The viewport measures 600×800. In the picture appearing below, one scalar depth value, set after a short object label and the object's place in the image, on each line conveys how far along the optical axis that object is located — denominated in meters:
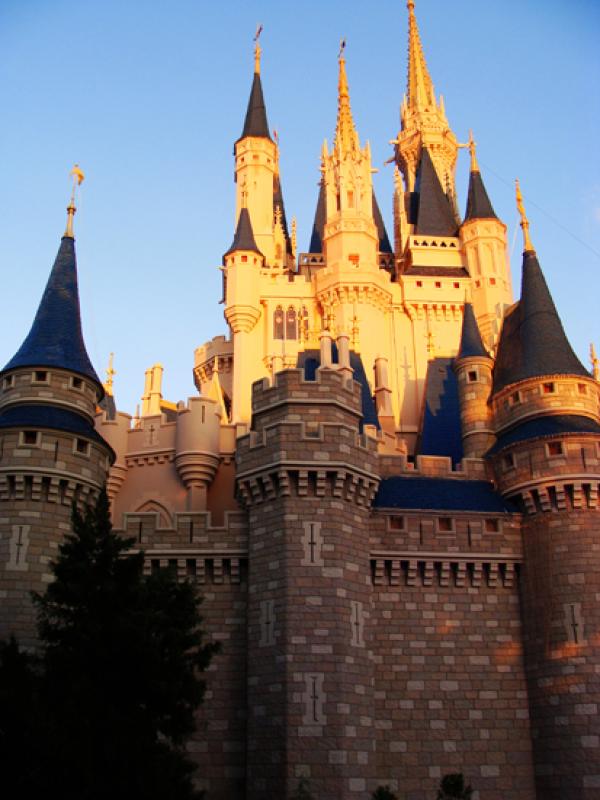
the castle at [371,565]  20.61
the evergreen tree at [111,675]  16.00
